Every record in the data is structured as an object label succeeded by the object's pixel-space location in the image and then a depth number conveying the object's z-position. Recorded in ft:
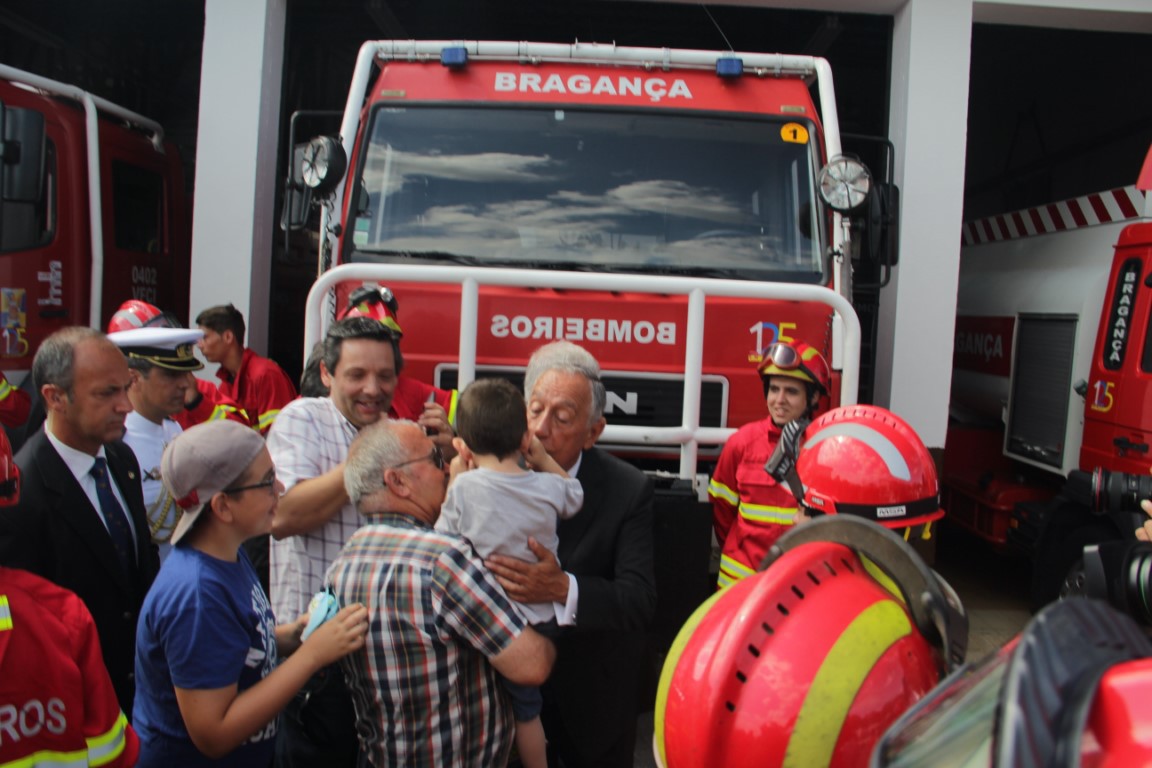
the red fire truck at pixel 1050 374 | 16.29
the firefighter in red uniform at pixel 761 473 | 10.22
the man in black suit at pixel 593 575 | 7.20
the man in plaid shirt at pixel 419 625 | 5.98
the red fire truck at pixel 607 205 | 12.14
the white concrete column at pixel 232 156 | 18.63
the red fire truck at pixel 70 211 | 17.31
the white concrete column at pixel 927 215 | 18.93
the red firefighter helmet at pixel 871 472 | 5.48
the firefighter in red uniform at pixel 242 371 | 13.85
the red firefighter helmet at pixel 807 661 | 3.43
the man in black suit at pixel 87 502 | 7.25
